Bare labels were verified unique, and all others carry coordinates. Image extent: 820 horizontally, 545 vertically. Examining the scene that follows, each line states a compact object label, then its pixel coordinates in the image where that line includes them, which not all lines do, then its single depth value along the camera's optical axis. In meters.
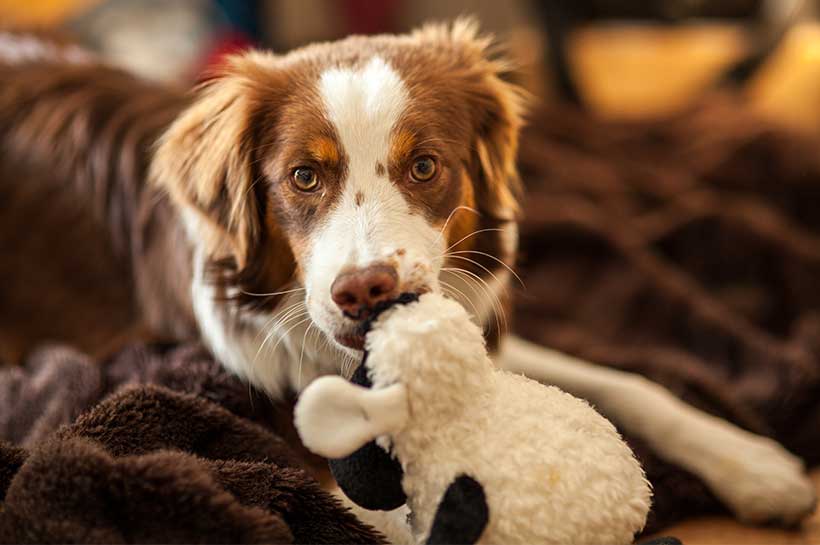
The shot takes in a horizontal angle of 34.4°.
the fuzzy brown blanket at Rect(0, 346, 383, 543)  0.57
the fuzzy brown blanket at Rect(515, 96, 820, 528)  0.86
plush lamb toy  0.56
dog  0.69
